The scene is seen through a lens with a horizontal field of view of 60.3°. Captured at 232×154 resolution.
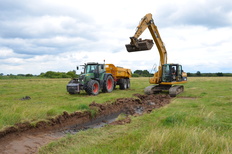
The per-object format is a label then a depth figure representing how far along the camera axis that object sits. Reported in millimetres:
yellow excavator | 14789
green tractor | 13916
